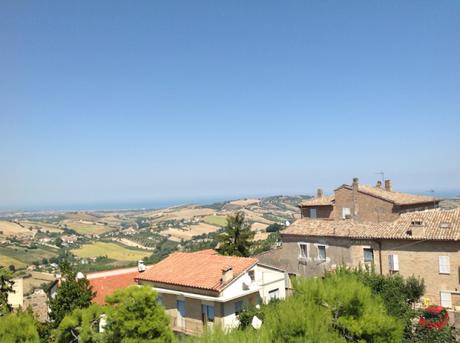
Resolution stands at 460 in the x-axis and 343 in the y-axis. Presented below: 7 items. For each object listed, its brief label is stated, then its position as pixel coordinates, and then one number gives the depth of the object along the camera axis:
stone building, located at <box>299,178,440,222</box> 35.47
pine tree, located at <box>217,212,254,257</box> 40.88
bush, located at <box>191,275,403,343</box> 14.45
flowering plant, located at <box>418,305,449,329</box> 20.02
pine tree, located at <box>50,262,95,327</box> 23.41
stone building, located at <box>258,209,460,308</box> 26.72
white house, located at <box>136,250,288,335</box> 22.31
